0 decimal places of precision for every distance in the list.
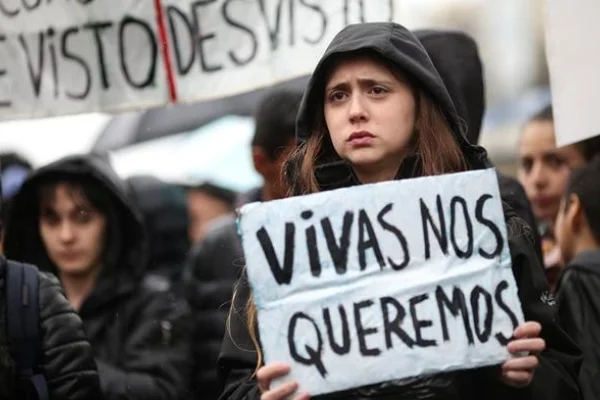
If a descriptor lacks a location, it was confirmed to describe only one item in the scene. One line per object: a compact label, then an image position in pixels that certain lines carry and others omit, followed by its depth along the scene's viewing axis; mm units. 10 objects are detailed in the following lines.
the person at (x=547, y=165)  11766
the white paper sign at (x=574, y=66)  8652
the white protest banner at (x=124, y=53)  10117
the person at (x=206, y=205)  15881
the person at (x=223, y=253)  10858
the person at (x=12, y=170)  14423
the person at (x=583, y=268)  8498
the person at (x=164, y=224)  14601
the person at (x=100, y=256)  9874
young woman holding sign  6796
